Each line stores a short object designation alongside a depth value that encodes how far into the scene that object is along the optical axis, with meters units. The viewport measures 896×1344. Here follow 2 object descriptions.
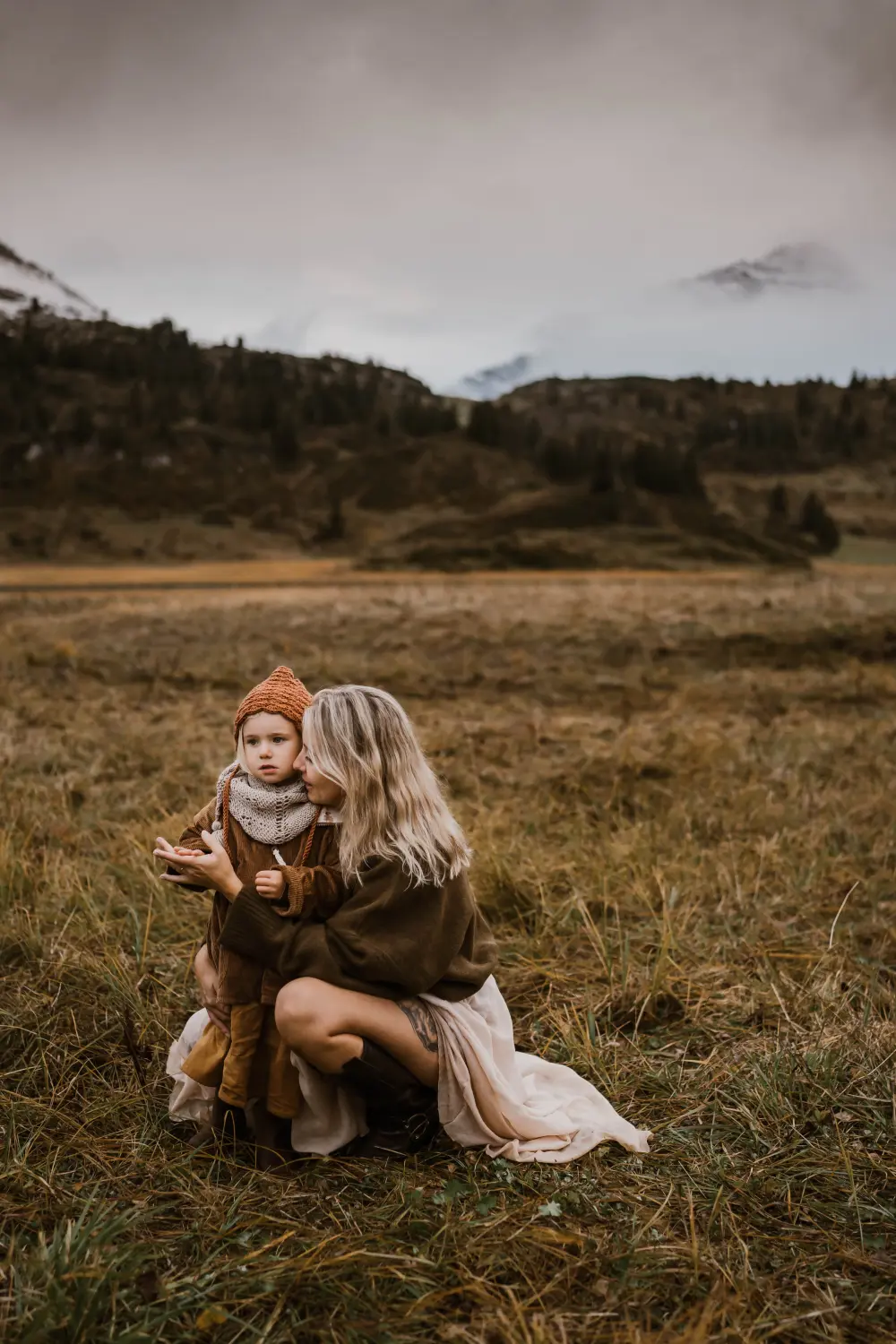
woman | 2.57
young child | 2.67
